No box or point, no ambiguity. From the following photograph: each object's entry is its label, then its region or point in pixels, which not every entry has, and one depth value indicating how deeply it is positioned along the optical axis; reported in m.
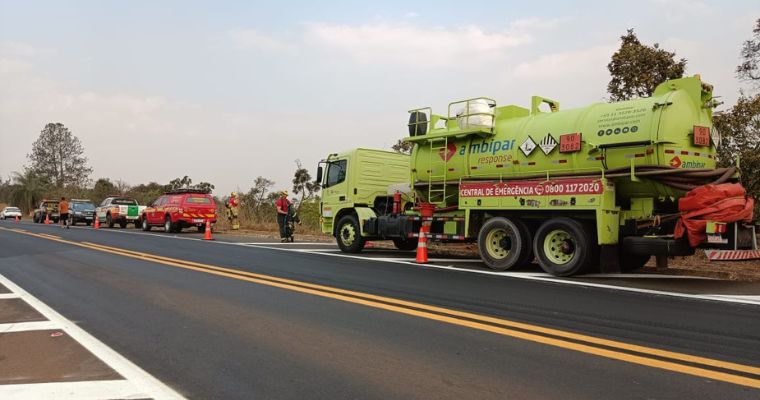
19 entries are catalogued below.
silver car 53.28
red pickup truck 25.47
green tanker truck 9.16
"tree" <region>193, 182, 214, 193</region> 52.96
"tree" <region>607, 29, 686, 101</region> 14.27
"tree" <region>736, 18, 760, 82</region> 13.87
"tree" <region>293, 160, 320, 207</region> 37.27
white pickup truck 31.95
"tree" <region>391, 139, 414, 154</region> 24.79
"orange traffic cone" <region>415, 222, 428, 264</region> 11.98
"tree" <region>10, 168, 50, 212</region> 72.75
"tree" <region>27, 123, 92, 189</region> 83.44
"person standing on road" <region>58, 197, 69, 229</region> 31.17
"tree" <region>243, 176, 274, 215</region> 31.67
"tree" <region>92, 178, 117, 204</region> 62.56
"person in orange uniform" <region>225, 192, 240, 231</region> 27.55
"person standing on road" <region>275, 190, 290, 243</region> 19.17
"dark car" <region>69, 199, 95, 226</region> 35.59
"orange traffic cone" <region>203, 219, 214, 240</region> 20.53
